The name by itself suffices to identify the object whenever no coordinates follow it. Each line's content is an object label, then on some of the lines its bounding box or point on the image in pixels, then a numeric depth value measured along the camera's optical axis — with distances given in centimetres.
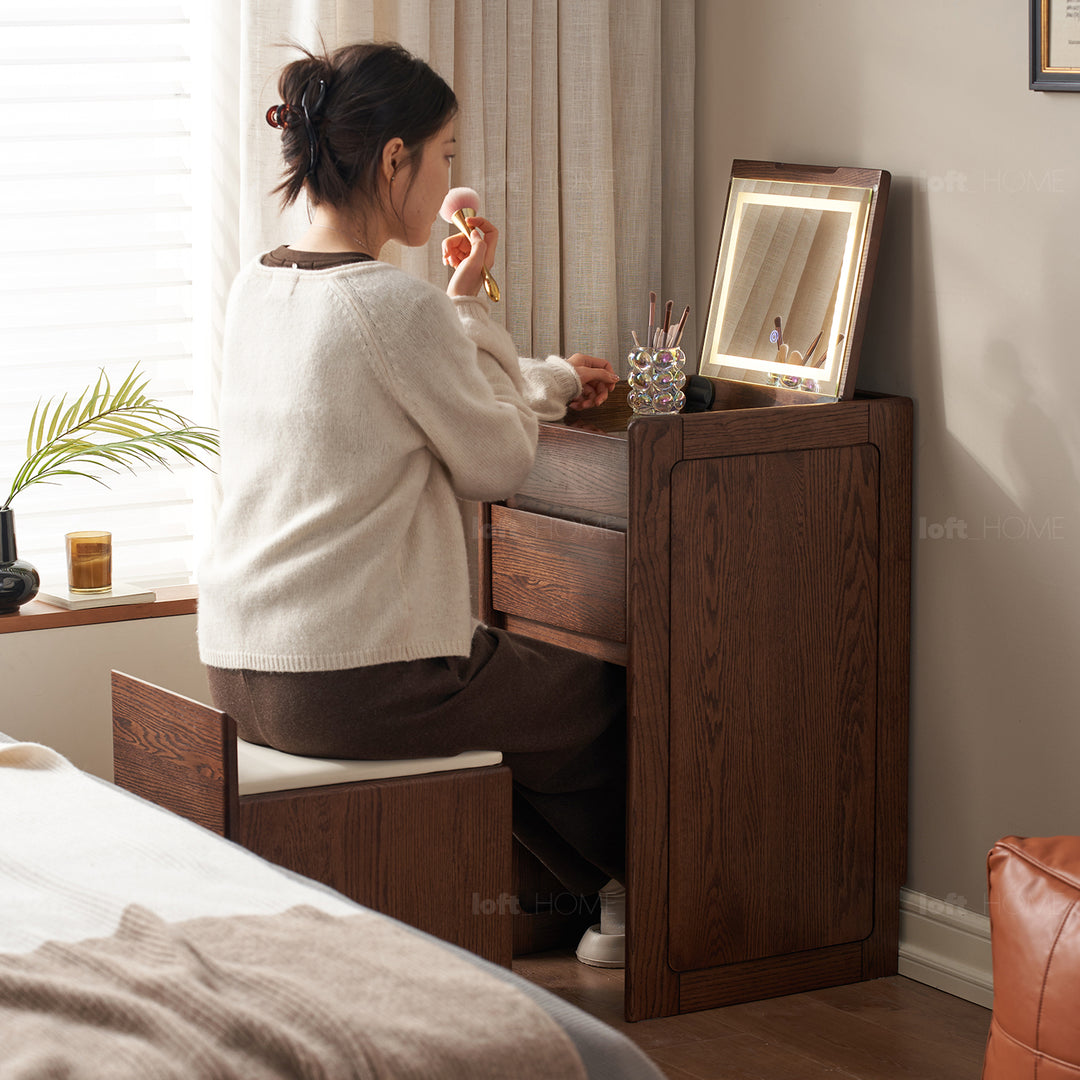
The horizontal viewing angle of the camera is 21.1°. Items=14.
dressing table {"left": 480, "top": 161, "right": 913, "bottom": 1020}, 424
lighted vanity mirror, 452
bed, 177
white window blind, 463
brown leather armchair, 318
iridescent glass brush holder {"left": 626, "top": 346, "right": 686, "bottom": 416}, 448
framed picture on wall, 403
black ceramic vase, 444
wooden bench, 354
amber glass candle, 459
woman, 363
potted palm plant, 446
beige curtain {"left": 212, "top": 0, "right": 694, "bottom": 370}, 471
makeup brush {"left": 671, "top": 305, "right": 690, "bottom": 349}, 455
